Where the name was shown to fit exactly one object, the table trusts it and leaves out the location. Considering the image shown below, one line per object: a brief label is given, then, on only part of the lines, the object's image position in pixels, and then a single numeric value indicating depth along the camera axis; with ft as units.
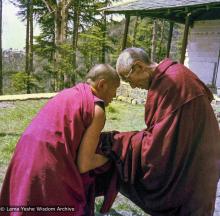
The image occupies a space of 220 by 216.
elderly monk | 9.61
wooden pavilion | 45.42
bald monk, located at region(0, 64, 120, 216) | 8.96
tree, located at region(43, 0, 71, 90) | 76.42
